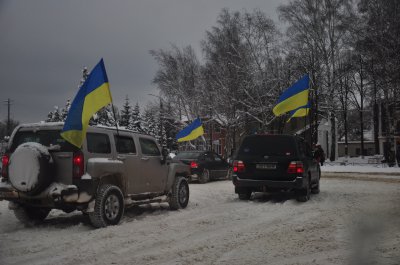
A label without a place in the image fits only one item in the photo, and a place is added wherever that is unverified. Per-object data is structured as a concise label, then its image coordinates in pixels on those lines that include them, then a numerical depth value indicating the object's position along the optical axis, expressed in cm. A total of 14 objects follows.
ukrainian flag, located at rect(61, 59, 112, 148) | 760
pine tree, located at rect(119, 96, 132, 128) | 7456
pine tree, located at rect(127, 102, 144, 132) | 7179
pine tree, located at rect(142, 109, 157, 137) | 7566
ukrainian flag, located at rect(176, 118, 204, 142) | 2359
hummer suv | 752
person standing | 2216
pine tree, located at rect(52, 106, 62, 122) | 6852
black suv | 1158
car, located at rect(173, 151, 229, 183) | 1903
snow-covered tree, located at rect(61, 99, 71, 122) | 6230
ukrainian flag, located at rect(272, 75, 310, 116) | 1878
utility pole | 6450
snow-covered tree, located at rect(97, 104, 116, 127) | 5469
